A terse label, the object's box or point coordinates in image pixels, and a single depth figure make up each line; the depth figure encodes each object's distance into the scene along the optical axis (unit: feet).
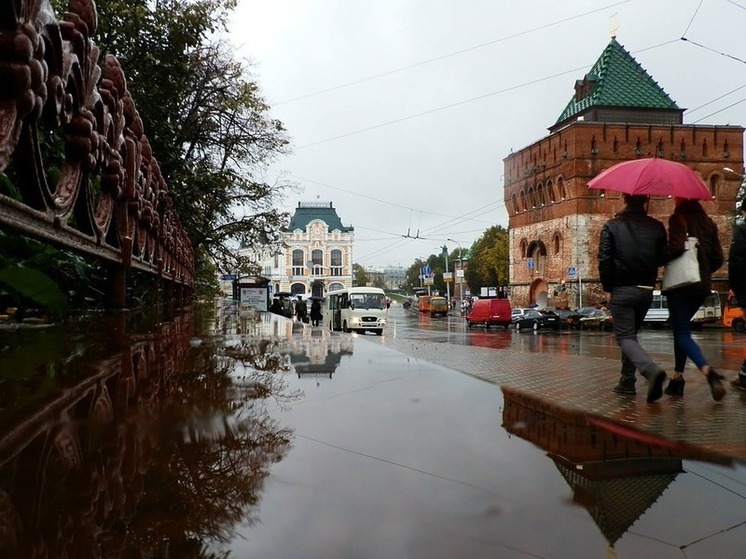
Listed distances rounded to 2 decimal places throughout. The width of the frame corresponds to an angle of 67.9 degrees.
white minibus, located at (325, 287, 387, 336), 90.79
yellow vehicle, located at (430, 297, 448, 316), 195.52
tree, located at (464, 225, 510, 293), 219.00
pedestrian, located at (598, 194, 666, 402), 12.82
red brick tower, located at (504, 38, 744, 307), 138.41
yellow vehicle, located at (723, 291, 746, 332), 86.09
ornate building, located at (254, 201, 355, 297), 311.68
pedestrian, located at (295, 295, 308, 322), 104.78
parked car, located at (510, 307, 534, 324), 121.26
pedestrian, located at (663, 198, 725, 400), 13.29
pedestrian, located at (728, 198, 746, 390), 15.35
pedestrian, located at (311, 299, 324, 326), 99.30
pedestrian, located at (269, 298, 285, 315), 98.56
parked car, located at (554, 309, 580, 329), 116.37
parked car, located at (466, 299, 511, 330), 120.98
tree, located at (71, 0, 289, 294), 29.66
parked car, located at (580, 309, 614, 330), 108.78
